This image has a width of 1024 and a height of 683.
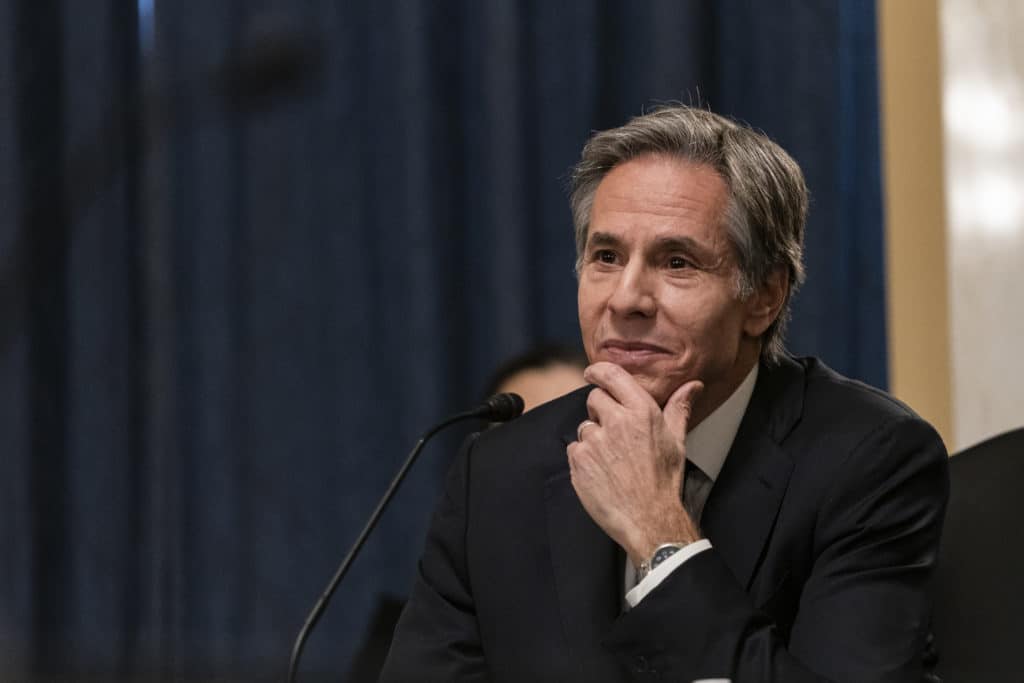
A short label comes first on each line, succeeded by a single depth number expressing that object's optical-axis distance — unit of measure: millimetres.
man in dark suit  5055
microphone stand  5018
